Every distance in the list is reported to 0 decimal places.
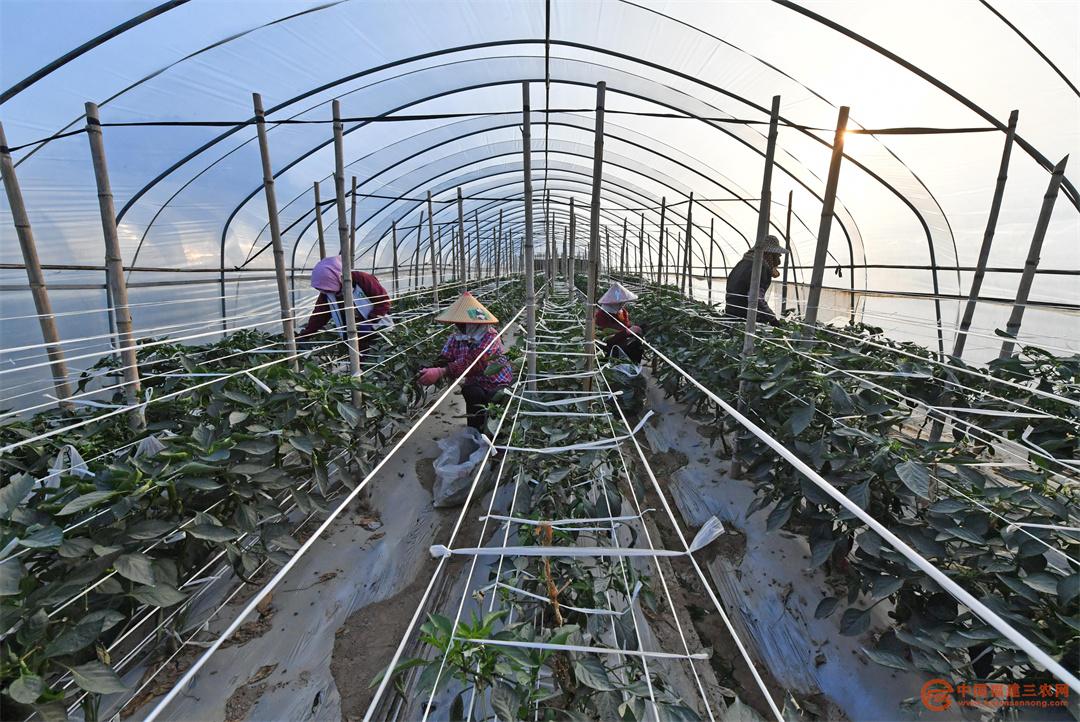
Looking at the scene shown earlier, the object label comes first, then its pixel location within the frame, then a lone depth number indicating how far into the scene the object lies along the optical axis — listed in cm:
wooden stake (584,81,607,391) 339
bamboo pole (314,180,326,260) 575
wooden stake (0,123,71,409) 243
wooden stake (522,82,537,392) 341
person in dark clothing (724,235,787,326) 512
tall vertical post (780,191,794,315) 684
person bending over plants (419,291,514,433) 368
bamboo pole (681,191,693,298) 697
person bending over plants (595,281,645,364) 541
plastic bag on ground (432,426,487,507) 295
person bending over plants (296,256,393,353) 431
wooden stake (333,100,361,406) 299
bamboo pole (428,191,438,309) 694
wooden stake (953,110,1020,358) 336
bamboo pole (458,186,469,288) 691
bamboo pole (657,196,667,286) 755
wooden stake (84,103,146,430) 216
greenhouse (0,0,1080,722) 133
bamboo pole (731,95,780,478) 324
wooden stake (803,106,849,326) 297
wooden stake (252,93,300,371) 291
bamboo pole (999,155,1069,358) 315
